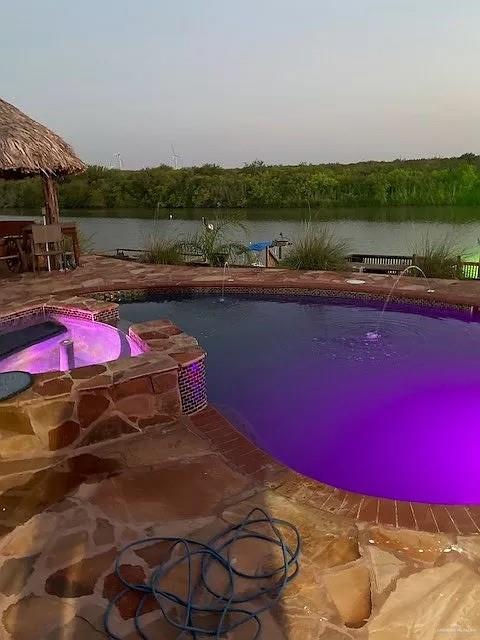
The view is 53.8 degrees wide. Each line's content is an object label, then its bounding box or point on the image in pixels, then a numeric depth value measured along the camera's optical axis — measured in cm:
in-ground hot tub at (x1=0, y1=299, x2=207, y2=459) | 286
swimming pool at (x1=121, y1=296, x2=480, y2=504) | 304
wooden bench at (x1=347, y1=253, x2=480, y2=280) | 739
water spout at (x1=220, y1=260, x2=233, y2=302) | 708
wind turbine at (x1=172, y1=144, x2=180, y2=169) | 3318
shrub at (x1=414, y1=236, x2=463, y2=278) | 744
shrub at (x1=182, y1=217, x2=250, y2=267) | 902
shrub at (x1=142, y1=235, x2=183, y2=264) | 906
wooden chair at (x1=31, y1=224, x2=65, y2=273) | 788
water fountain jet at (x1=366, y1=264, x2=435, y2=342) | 534
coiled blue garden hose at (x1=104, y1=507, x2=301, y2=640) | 167
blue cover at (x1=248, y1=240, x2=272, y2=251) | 1001
